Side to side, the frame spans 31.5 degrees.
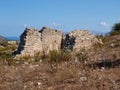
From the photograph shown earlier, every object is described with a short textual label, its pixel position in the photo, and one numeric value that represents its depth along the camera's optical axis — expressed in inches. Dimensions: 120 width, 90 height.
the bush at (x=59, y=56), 328.5
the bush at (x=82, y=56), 322.2
